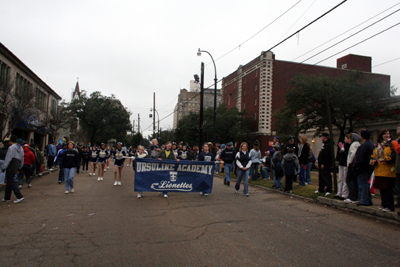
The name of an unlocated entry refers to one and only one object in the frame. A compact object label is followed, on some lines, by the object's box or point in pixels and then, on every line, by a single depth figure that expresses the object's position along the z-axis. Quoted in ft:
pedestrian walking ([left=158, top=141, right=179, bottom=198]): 34.21
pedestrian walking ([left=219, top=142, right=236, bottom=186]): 41.34
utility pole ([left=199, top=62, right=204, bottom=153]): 75.43
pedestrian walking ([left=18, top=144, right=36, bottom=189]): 36.32
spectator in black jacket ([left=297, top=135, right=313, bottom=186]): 38.19
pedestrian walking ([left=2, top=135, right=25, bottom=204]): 28.17
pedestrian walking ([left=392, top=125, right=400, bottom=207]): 21.26
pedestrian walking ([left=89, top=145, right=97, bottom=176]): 57.62
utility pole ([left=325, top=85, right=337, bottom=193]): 30.69
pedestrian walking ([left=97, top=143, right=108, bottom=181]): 50.08
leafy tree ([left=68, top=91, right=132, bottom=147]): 170.91
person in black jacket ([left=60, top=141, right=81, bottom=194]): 34.40
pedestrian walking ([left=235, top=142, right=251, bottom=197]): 34.54
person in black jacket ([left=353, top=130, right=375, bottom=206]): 25.11
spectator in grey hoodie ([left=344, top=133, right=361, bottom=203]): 26.68
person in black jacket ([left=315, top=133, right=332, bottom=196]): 31.76
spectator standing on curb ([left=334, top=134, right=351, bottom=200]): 28.55
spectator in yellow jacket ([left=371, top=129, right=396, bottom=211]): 23.08
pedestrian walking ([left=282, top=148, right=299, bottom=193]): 34.83
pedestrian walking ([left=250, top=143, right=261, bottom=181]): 43.95
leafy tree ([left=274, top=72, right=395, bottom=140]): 93.30
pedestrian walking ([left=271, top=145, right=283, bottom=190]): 38.38
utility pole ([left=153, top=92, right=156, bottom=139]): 163.89
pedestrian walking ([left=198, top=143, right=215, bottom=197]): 39.44
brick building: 163.73
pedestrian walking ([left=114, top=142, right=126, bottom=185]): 42.67
